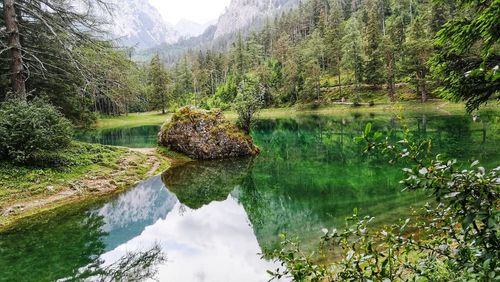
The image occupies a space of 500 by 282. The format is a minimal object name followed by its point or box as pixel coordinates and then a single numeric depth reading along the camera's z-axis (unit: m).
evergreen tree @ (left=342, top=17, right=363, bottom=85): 75.26
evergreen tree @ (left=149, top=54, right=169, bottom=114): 90.88
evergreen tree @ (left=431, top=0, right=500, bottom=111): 5.10
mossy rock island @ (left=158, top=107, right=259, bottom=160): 28.55
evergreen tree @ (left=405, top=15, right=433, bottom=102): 60.03
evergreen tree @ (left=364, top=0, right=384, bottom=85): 71.38
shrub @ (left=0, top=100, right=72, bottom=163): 16.62
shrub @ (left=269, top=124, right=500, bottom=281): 2.51
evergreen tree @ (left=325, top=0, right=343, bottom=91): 87.25
